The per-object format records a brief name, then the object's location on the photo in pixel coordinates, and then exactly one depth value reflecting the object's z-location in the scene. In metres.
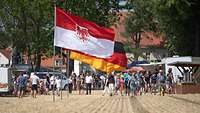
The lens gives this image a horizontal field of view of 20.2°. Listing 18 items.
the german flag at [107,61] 29.19
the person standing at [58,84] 39.66
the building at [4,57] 87.51
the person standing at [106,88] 39.44
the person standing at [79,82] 48.42
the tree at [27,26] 63.53
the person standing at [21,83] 38.91
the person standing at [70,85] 44.26
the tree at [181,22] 48.91
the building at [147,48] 96.06
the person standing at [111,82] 39.06
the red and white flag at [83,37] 29.39
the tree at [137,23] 77.19
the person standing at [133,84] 39.92
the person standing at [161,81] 40.03
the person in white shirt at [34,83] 38.84
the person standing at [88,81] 42.31
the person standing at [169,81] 42.12
